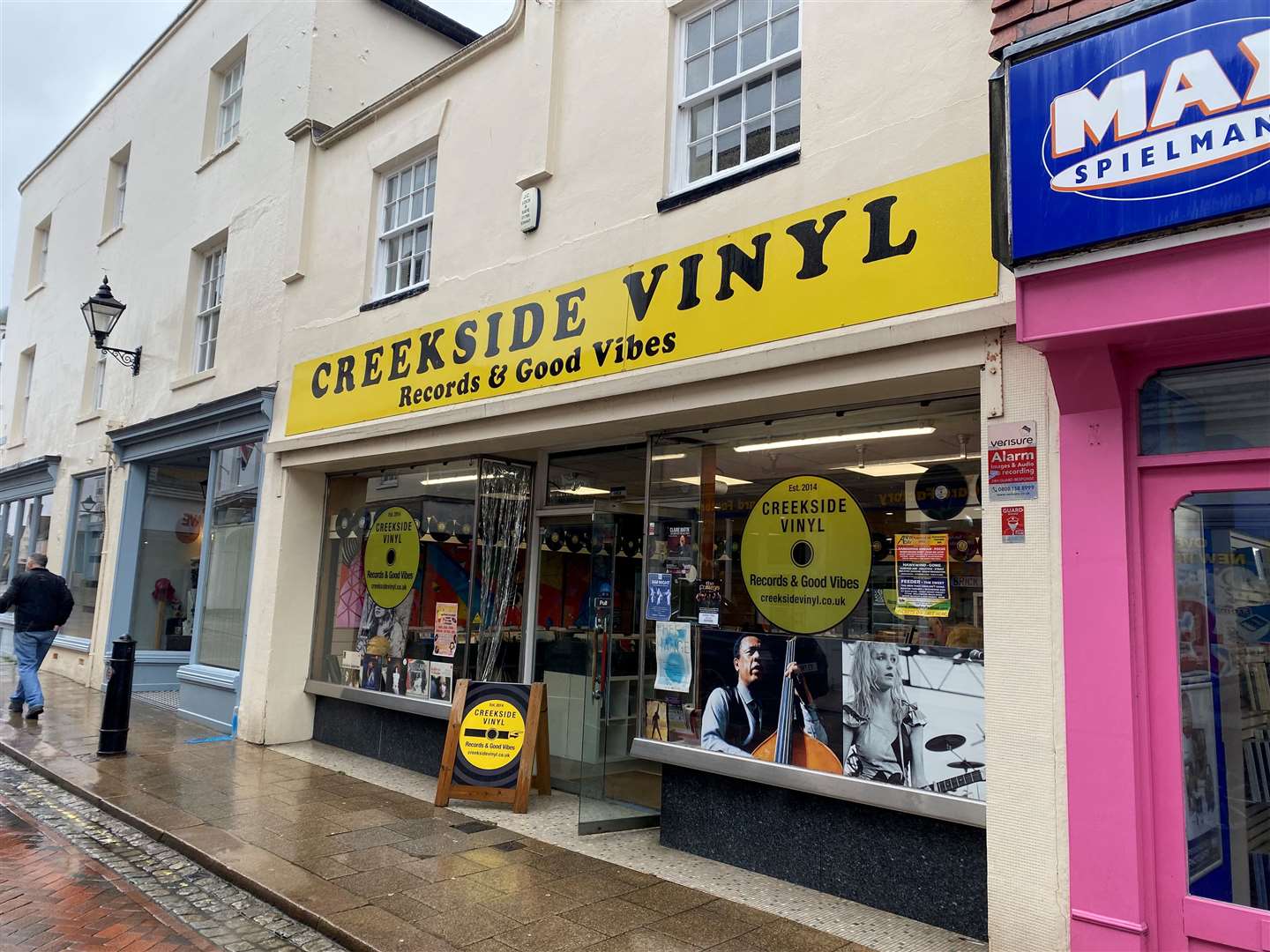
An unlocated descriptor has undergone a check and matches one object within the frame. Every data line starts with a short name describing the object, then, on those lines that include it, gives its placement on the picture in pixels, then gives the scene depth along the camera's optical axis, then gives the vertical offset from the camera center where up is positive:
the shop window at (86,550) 13.93 +0.53
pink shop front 3.41 +0.75
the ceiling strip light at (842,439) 5.13 +1.05
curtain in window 8.16 +0.52
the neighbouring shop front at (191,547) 10.36 +0.53
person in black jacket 10.55 -0.45
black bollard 8.55 -1.18
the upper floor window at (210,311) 11.84 +3.73
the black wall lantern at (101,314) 12.37 +3.82
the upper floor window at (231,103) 12.38 +6.90
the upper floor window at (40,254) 18.19 +6.79
